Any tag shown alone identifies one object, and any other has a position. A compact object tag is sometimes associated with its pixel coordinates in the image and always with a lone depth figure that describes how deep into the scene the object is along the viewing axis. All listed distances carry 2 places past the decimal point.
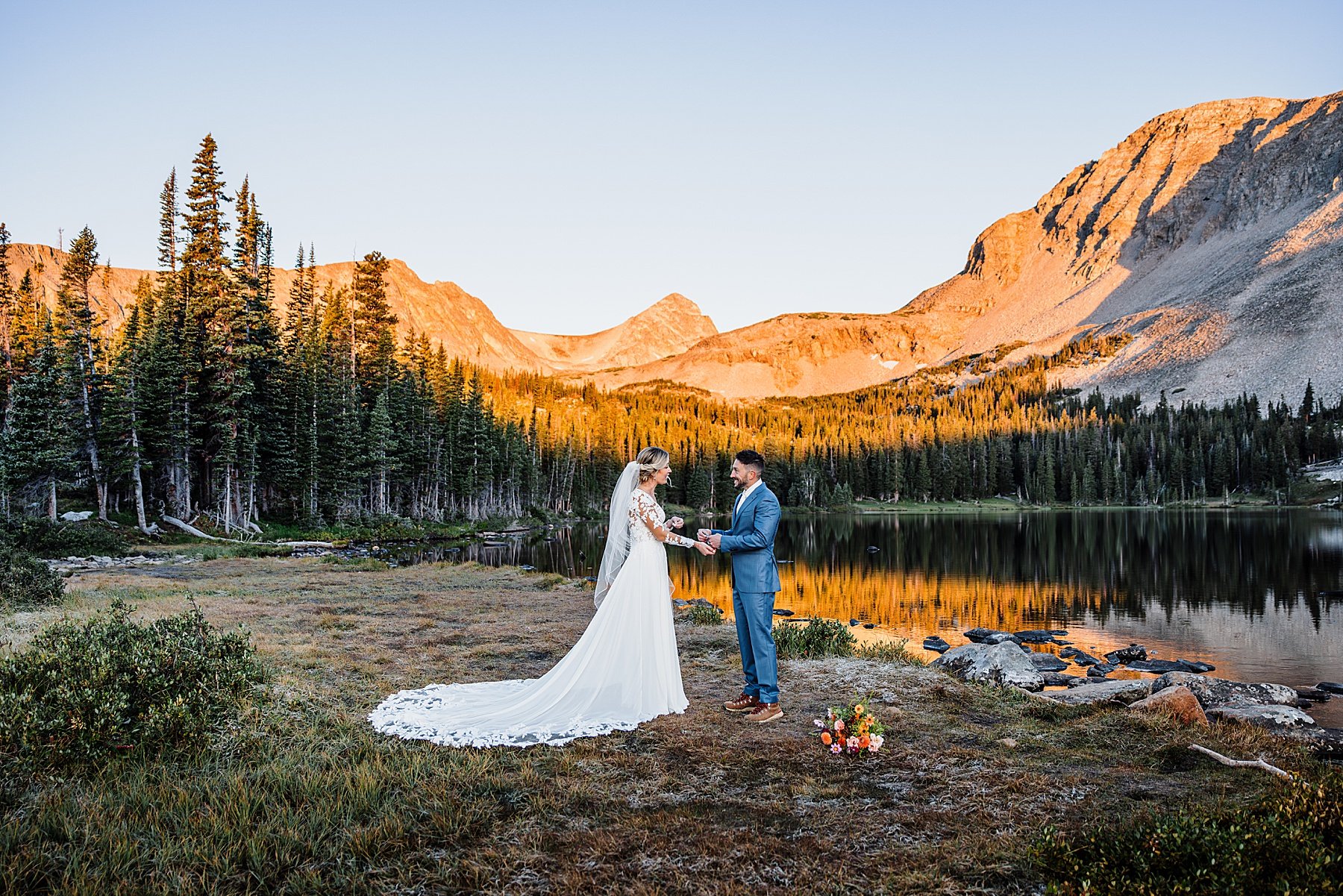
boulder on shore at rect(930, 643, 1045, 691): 14.78
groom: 8.95
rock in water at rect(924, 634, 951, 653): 20.96
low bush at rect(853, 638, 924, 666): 13.31
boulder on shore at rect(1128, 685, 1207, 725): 8.57
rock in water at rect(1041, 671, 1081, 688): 16.25
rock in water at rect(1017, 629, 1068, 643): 22.84
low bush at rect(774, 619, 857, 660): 13.40
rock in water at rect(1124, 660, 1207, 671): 18.75
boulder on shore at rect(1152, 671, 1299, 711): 13.05
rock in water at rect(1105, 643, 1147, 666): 19.97
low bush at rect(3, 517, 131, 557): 28.75
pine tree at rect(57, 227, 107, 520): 39.97
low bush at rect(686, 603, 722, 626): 17.75
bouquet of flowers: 7.49
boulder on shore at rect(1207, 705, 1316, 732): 11.17
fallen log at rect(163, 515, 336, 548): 39.97
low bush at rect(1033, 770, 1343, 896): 4.10
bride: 8.51
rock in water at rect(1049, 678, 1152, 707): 12.23
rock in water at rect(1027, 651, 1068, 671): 18.42
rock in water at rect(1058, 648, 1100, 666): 19.67
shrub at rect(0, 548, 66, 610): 15.70
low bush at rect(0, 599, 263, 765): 6.61
